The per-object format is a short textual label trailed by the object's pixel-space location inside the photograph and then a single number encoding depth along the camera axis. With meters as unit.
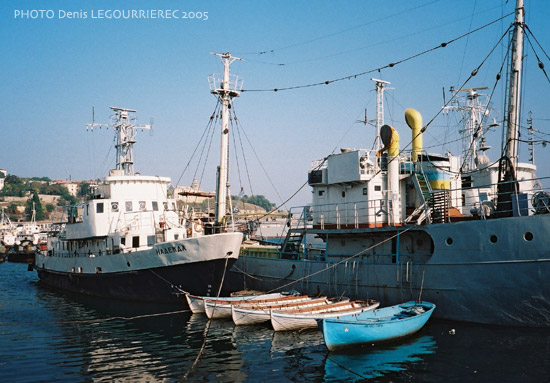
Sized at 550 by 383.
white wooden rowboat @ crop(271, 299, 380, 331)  17.73
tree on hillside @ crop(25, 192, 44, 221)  156.70
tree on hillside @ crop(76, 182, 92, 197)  164.70
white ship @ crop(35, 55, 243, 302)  23.56
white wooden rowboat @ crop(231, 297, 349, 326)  18.95
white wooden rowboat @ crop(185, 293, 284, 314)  21.39
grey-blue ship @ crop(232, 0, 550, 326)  16.69
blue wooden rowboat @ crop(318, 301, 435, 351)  15.12
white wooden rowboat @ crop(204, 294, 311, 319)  20.17
